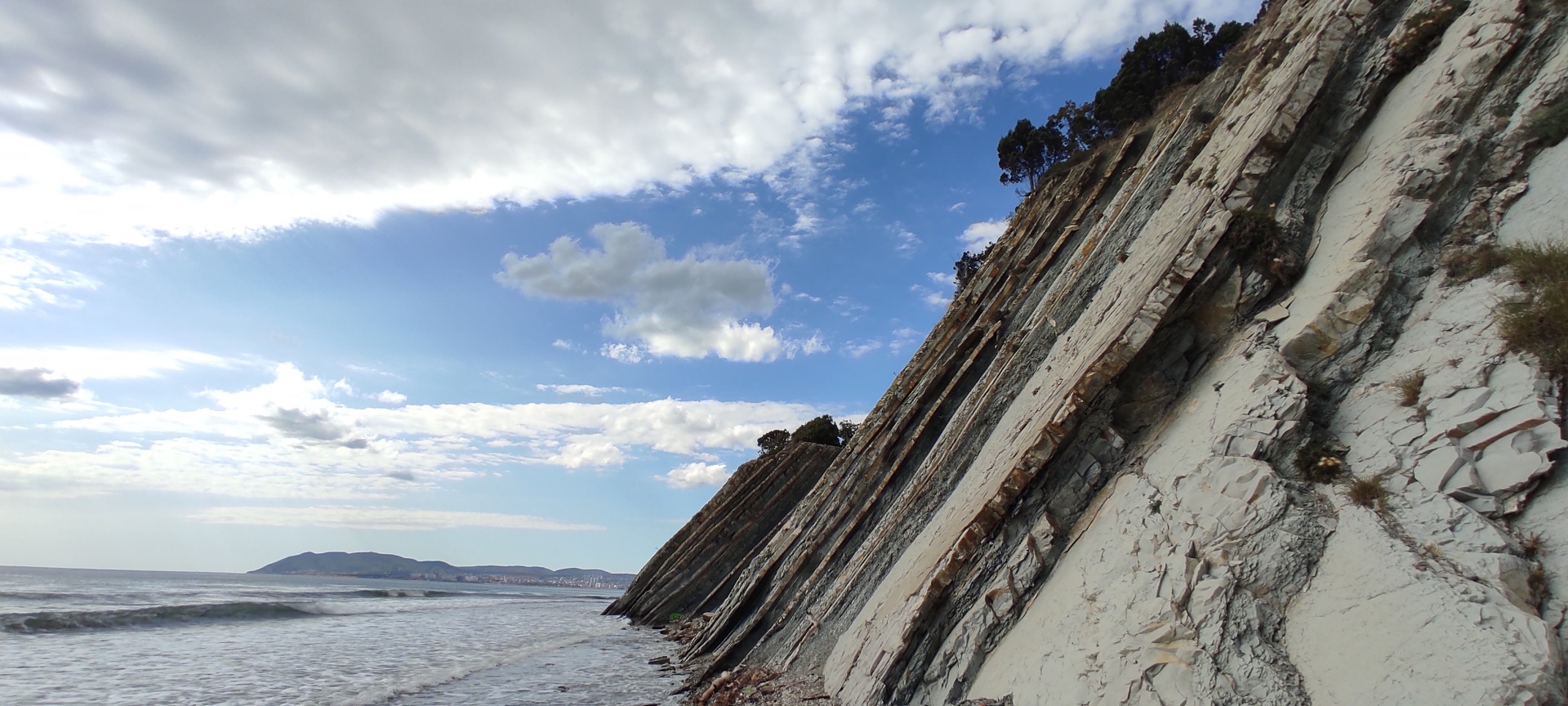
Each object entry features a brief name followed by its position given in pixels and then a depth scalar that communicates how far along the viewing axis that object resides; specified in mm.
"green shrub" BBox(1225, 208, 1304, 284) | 9961
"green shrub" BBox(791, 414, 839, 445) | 50719
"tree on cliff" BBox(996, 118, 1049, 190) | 38594
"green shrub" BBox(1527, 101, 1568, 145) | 8273
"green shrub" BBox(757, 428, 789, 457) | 57969
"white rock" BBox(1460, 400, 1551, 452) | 6242
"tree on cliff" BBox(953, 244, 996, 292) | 38406
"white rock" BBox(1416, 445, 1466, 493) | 6504
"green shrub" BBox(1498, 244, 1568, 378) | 6543
